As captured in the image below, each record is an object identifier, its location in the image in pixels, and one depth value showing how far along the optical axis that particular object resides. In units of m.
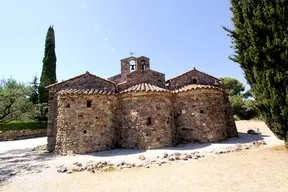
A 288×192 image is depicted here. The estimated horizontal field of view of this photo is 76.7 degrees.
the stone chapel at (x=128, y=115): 10.84
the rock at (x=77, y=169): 7.68
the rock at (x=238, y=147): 9.39
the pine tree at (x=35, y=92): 30.96
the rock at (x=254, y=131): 14.84
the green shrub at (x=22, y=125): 21.09
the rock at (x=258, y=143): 10.10
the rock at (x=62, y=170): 7.61
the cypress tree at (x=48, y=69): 27.00
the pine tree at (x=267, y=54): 7.87
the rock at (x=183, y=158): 8.26
